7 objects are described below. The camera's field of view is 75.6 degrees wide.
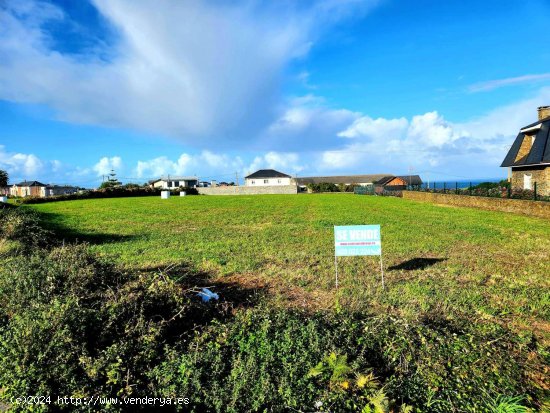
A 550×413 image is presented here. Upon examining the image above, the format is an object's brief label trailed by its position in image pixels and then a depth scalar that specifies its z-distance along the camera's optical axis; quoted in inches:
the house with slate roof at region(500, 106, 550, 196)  875.4
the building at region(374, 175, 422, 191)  1882.4
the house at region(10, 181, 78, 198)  3045.5
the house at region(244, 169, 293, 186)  3417.6
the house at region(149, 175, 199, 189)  3604.8
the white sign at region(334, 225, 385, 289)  238.7
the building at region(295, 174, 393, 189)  3834.6
